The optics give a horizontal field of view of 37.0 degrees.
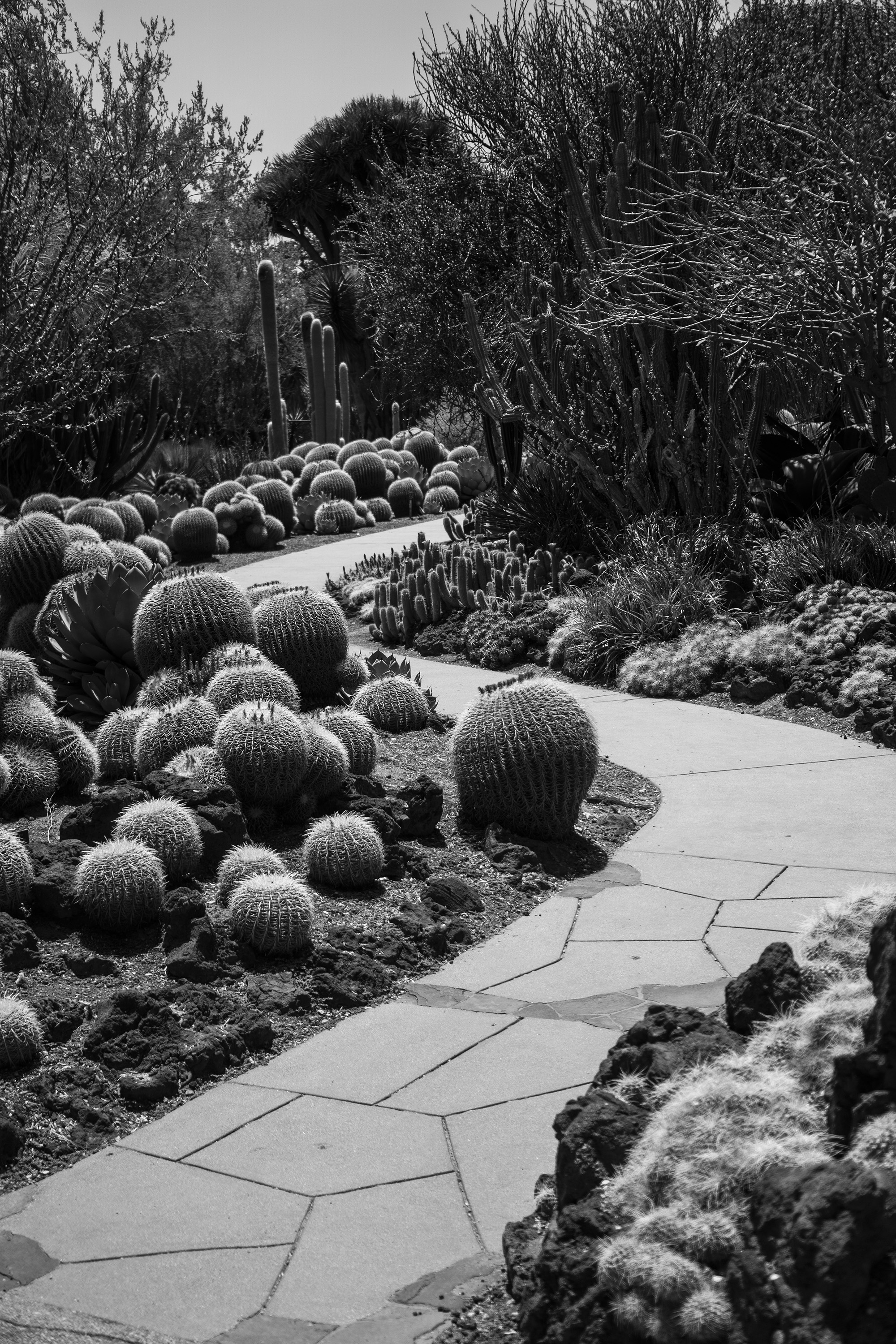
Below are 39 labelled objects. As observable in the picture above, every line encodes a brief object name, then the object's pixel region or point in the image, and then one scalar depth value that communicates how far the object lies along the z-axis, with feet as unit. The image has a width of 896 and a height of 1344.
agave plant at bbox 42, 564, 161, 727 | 26.78
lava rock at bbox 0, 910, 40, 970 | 15.71
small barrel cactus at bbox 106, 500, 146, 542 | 50.11
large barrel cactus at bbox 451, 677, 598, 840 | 20.33
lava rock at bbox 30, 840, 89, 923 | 16.78
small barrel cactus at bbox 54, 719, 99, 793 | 21.93
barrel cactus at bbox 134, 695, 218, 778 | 21.49
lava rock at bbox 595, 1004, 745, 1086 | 8.61
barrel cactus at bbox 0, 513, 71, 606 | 30.76
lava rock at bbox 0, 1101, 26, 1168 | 12.05
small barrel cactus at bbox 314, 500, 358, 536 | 61.11
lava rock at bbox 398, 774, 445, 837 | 20.42
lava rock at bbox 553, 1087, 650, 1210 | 8.13
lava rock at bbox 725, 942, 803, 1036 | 9.16
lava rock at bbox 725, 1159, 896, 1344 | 6.27
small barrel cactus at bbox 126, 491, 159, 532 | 57.26
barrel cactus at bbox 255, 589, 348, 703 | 26.32
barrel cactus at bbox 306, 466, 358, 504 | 65.31
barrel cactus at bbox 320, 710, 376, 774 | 22.57
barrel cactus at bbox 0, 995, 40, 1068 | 13.35
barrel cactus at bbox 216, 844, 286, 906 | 17.48
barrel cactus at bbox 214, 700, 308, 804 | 19.85
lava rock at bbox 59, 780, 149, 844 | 18.70
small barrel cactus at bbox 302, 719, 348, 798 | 20.57
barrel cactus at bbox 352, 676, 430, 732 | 26.50
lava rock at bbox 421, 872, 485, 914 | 18.11
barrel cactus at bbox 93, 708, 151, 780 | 22.77
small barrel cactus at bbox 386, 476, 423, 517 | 67.77
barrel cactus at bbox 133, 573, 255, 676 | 25.26
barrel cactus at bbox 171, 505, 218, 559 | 54.13
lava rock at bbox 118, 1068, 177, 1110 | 13.15
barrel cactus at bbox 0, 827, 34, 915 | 16.58
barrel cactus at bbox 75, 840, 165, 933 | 16.49
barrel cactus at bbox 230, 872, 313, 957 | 16.03
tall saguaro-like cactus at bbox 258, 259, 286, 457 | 85.56
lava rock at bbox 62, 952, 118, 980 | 15.76
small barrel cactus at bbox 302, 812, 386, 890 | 18.34
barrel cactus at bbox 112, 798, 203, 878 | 17.61
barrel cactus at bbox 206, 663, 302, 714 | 22.89
